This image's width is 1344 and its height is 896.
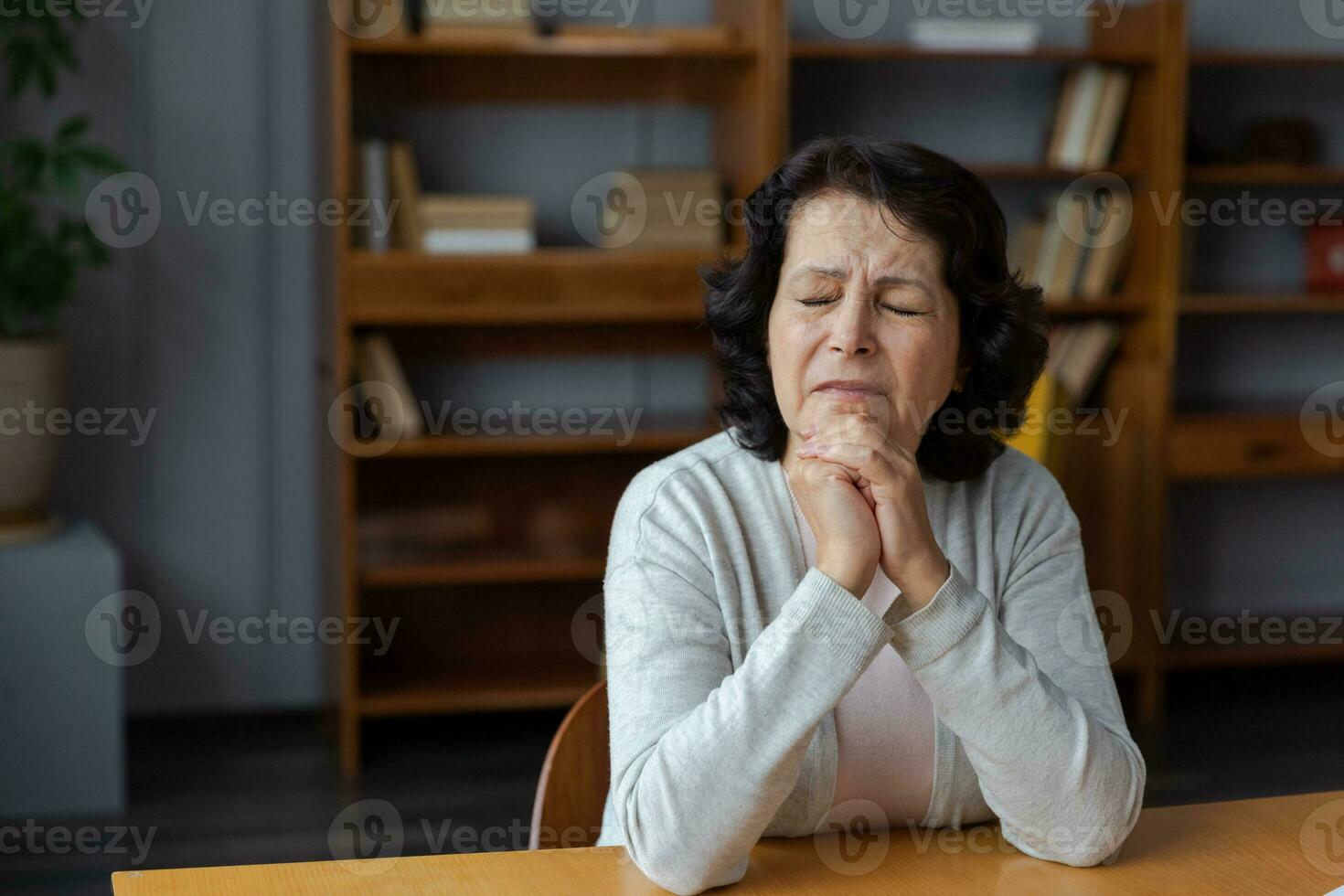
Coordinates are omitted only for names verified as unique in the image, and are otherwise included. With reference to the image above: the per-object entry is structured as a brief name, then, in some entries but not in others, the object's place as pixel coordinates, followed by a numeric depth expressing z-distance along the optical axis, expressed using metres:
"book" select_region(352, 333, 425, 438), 3.64
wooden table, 1.19
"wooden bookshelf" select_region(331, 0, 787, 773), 3.56
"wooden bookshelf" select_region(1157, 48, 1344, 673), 3.99
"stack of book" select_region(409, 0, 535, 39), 3.55
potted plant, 3.24
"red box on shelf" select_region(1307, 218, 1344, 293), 4.32
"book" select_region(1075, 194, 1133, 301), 4.00
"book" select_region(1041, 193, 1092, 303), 4.00
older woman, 1.21
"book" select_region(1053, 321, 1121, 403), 4.04
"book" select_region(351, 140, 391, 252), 3.56
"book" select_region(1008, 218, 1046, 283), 4.05
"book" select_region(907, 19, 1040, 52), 3.87
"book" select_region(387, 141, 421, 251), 3.61
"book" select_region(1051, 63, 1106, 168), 3.97
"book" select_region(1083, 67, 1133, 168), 3.97
